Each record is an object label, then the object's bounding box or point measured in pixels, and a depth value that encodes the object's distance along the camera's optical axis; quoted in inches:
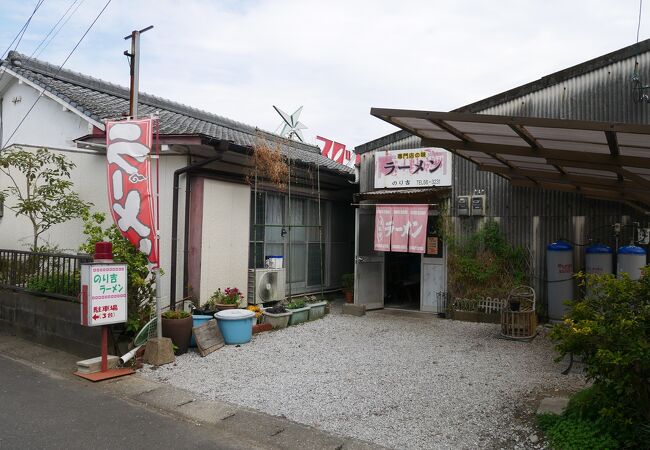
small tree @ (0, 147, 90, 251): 374.3
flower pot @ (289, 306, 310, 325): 401.1
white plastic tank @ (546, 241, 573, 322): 384.2
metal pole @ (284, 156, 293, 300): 467.2
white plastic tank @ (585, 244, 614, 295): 366.0
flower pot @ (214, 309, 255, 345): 324.5
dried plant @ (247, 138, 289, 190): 395.2
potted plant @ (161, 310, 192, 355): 300.0
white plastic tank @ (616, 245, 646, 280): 348.2
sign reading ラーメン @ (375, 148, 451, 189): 446.6
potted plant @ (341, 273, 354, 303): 497.0
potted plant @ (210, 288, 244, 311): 371.2
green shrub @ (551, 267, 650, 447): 154.1
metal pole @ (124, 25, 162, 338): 308.0
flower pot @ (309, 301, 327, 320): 426.3
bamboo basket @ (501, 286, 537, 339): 349.1
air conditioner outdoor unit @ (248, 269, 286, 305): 408.8
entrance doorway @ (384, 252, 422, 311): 539.7
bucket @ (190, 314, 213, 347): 327.0
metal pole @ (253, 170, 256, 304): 407.8
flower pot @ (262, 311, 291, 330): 379.9
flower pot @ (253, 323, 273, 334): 364.5
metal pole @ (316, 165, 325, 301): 486.3
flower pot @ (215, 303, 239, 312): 356.2
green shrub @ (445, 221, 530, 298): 410.0
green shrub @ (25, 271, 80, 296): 312.2
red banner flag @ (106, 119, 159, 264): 280.1
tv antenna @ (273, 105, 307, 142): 769.6
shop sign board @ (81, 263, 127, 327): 256.4
